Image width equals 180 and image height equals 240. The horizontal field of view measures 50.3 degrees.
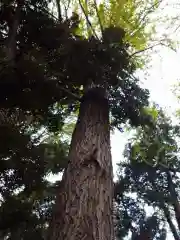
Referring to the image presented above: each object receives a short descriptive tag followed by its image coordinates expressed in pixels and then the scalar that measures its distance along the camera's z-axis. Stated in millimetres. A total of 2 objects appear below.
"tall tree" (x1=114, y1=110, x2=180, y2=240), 9822
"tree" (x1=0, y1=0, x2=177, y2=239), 2876
